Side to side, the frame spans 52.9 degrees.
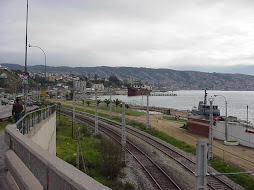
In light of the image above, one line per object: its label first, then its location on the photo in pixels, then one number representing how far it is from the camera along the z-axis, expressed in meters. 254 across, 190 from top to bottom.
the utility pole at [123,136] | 20.98
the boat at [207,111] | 51.73
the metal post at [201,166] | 6.32
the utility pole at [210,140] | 22.88
